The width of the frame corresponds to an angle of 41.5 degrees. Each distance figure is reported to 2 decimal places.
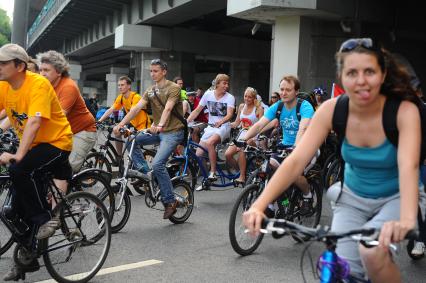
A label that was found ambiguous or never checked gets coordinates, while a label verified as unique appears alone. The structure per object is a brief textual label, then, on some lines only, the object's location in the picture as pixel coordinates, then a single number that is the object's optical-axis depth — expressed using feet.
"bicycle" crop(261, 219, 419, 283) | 7.28
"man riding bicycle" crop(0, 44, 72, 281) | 13.11
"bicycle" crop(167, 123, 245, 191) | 25.05
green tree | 353.92
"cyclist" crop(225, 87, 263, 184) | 32.91
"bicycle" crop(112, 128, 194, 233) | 19.68
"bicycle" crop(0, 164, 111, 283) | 13.53
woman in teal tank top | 8.04
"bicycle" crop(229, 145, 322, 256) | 17.46
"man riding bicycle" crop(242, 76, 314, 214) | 19.61
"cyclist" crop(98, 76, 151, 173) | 30.66
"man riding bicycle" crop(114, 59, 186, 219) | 20.89
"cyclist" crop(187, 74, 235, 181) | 28.22
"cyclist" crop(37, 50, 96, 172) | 18.08
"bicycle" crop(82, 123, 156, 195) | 27.04
